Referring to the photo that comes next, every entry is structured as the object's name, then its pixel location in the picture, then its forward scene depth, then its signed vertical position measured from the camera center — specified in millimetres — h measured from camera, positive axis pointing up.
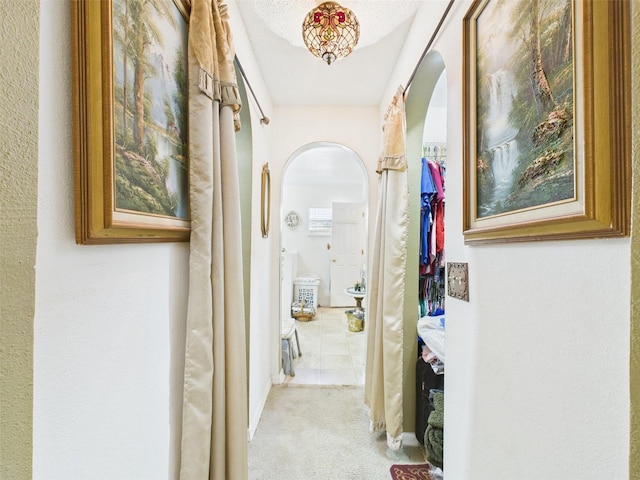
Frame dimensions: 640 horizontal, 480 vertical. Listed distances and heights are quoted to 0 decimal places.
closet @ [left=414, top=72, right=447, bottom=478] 1452 -473
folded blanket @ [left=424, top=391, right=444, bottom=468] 1394 -998
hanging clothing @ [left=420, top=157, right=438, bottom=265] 1853 +249
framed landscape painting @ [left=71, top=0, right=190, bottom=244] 520 +285
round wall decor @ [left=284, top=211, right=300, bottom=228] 5738 +494
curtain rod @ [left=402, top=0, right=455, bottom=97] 1070 +900
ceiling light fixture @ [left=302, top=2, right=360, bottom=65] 1252 +988
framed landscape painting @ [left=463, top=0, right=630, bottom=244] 438 +257
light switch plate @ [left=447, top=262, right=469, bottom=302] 956 -139
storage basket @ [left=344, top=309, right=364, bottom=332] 4020 -1164
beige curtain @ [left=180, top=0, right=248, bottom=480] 878 -105
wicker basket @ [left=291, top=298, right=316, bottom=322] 4605 -1168
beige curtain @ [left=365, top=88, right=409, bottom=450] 1671 -289
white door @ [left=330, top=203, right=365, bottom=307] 5434 -125
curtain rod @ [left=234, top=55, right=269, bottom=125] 1481 +958
